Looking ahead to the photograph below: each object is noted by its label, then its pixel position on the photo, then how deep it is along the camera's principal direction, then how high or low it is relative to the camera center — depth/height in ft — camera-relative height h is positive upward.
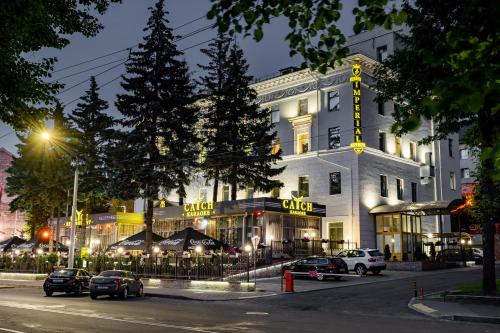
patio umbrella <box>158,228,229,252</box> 104.99 +1.15
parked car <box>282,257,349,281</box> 104.12 -3.70
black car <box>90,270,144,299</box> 77.97 -5.70
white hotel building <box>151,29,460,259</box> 145.89 +27.31
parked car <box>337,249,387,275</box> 113.29 -2.65
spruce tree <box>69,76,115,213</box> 166.09 +34.34
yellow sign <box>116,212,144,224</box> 162.50 +9.34
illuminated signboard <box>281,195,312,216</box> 134.92 +11.27
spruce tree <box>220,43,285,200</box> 146.41 +30.36
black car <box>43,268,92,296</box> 84.23 -5.83
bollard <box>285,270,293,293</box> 83.76 -5.57
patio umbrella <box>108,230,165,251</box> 116.16 +0.94
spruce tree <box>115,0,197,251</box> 126.31 +32.59
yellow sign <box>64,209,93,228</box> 174.40 +9.37
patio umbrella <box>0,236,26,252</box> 150.92 +0.96
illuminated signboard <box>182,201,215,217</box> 144.11 +10.96
